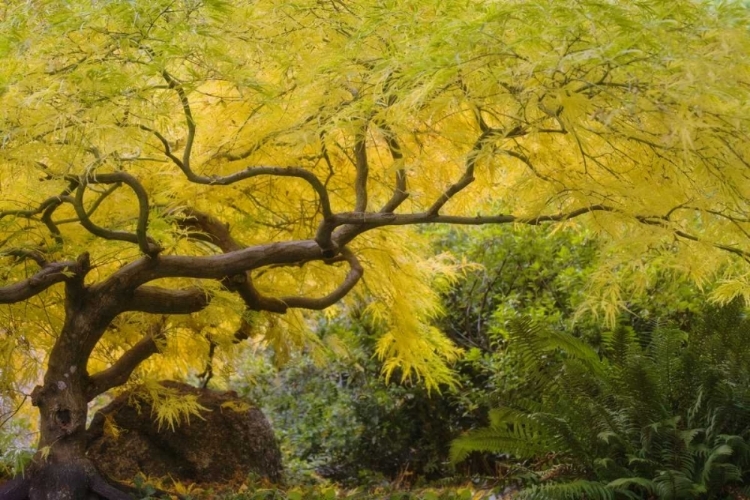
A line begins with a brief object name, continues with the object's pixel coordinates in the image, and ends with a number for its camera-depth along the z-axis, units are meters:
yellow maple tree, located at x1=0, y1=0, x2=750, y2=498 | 2.91
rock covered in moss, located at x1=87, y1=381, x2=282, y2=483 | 5.73
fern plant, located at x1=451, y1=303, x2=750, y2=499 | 4.03
